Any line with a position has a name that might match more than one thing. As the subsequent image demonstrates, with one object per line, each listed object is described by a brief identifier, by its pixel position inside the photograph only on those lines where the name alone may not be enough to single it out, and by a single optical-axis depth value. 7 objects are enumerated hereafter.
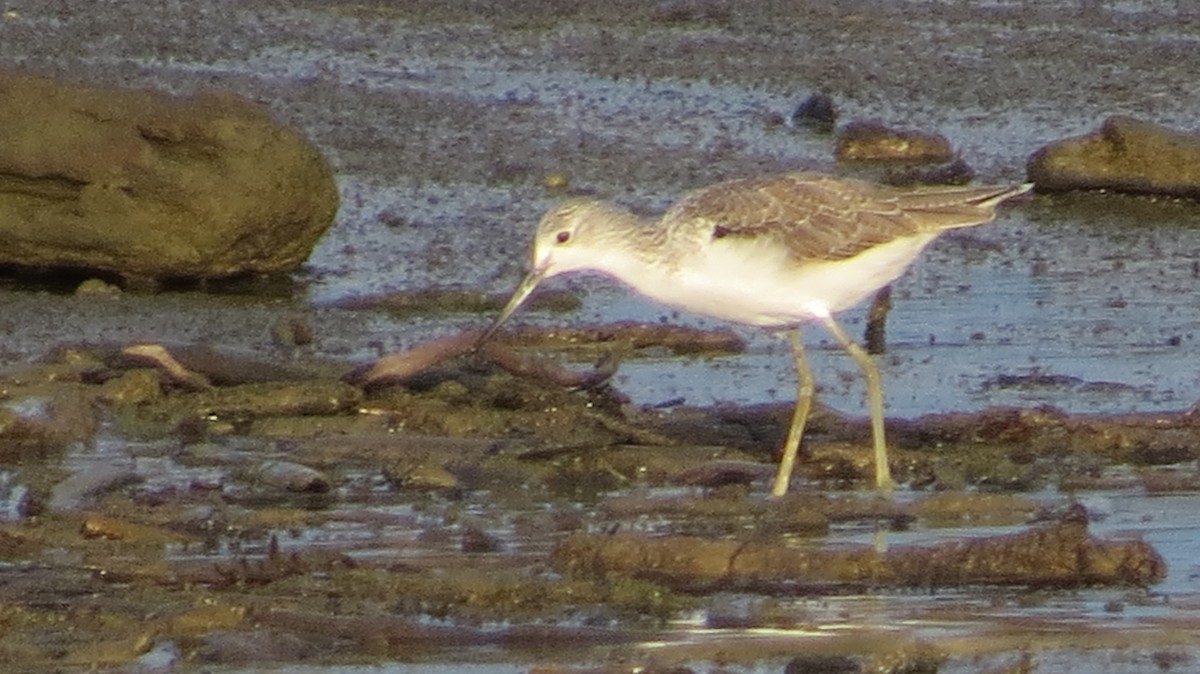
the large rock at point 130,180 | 18.53
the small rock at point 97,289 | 18.64
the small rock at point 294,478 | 13.48
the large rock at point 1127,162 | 22.23
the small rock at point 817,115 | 25.58
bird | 14.52
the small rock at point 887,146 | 24.28
